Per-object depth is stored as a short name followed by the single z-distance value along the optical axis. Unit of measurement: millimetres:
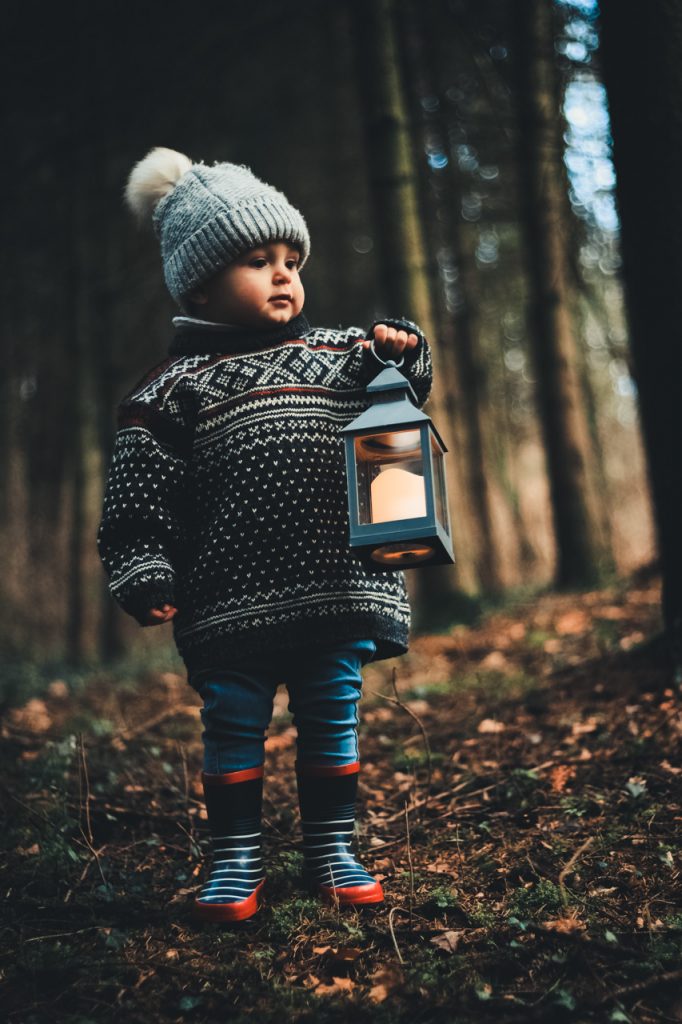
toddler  2432
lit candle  2320
